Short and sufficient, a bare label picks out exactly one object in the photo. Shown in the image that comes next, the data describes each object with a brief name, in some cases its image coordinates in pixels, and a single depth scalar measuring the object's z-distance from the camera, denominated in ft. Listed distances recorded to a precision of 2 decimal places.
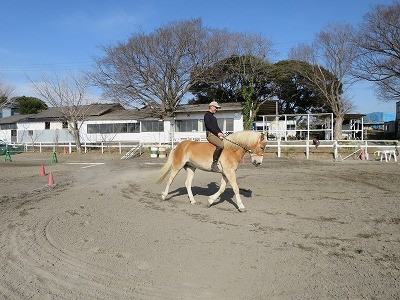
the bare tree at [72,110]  91.61
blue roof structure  225.97
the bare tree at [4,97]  146.39
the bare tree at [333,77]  106.73
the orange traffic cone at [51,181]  35.35
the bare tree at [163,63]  112.37
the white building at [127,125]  111.86
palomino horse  23.67
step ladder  75.27
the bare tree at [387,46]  93.35
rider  24.18
